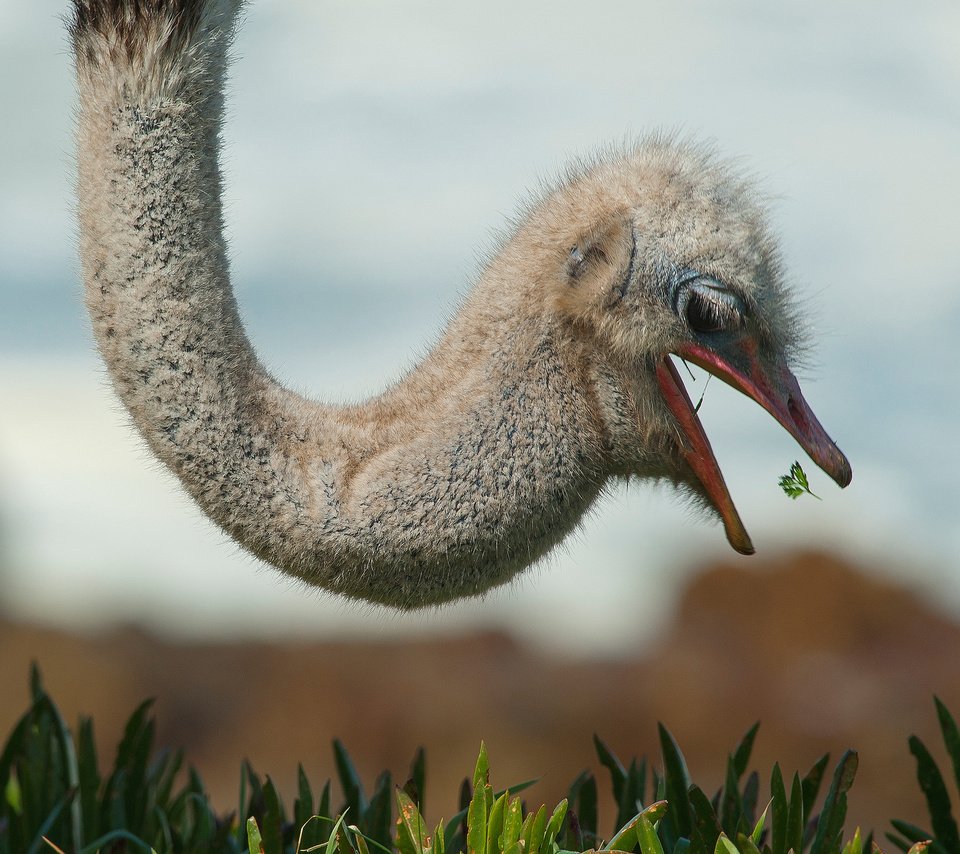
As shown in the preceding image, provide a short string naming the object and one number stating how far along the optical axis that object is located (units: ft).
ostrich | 18.65
